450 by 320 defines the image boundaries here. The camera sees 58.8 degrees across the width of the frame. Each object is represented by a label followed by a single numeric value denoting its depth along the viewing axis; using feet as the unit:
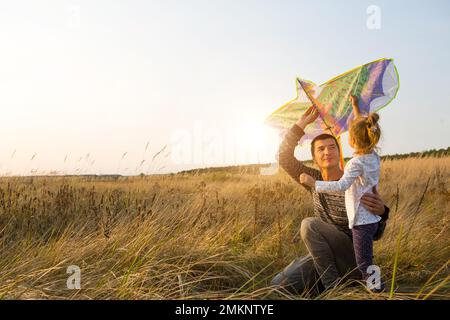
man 10.38
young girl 9.19
